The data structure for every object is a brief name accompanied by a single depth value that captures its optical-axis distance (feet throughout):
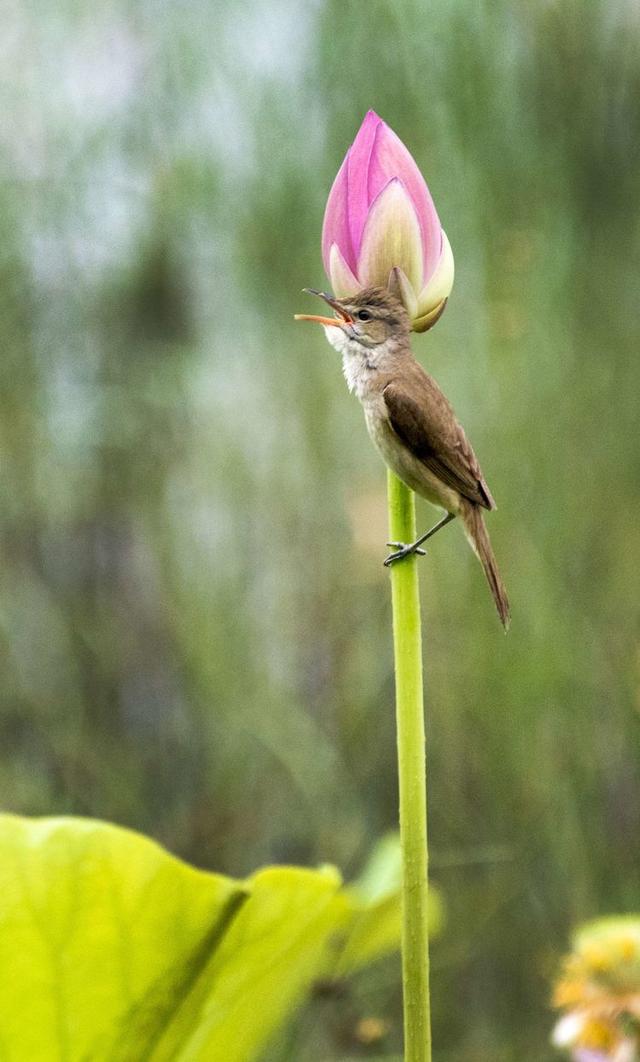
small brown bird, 23.72
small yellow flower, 24.66
